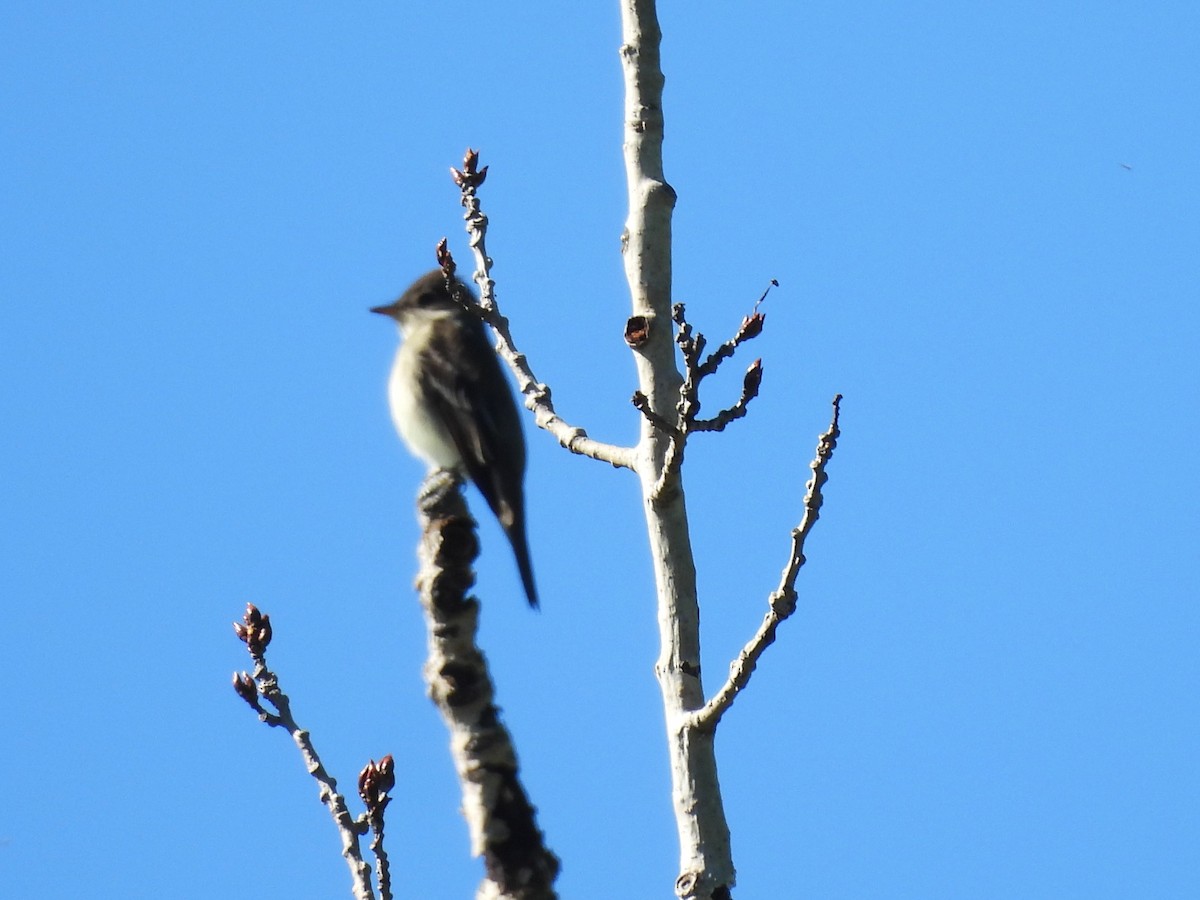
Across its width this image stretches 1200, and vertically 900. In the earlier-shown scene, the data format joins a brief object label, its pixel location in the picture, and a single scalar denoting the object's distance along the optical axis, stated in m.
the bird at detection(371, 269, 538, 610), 17.06
